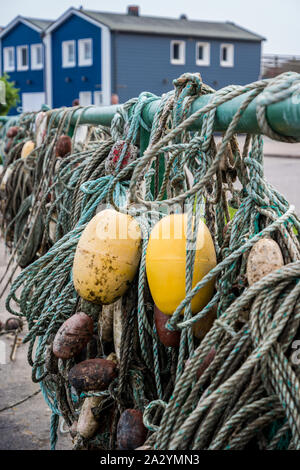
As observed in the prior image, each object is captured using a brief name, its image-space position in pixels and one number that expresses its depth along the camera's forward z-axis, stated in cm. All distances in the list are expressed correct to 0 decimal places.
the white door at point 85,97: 3158
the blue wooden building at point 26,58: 3484
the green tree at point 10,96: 2903
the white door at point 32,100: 3438
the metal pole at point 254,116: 131
